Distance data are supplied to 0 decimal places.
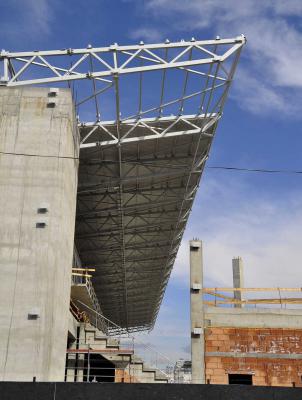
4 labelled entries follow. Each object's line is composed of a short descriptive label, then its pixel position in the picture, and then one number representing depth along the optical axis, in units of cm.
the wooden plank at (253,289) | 2294
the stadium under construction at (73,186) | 1692
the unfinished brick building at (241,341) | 2120
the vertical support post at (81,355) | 2425
